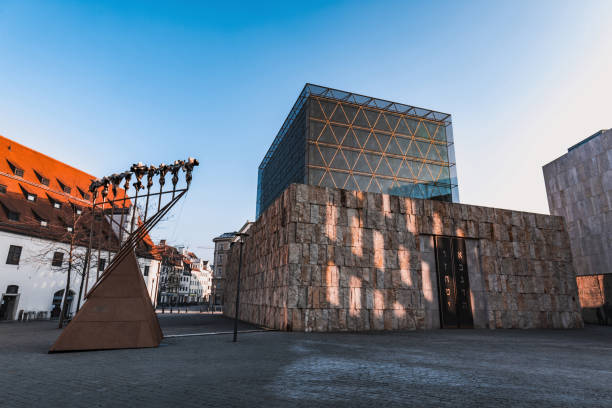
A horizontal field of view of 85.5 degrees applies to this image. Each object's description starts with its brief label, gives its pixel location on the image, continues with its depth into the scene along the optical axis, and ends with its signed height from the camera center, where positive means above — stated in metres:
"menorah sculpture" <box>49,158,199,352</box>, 10.12 -0.78
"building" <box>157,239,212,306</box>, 66.12 +1.55
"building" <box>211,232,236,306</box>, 81.81 +6.81
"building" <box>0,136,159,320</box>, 28.64 +4.73
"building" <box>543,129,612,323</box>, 30.83 +8.82
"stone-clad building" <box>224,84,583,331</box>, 19.05 +1.59
